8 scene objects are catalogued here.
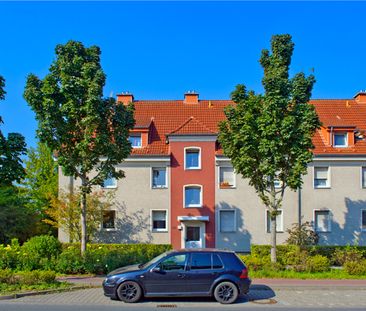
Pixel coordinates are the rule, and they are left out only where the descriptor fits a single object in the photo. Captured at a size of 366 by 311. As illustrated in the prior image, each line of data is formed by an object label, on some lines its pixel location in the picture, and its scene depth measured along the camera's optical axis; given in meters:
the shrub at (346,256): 19.38
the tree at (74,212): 27.92
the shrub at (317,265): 18.77
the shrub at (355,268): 18.06
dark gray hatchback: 12.87
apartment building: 30.47
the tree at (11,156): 16.12
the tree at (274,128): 19.62
